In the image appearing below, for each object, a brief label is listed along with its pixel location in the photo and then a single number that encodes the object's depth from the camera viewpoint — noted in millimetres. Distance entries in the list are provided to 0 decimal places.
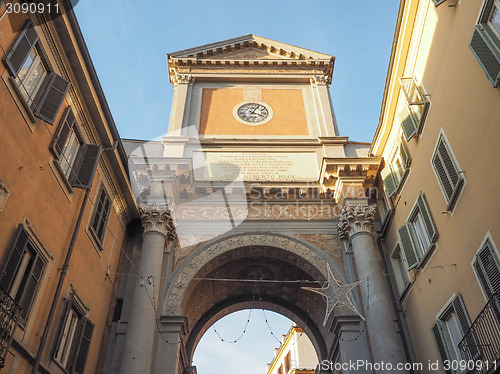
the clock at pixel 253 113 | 20359
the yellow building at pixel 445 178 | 9117
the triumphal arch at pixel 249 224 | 13844
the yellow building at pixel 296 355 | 33969
